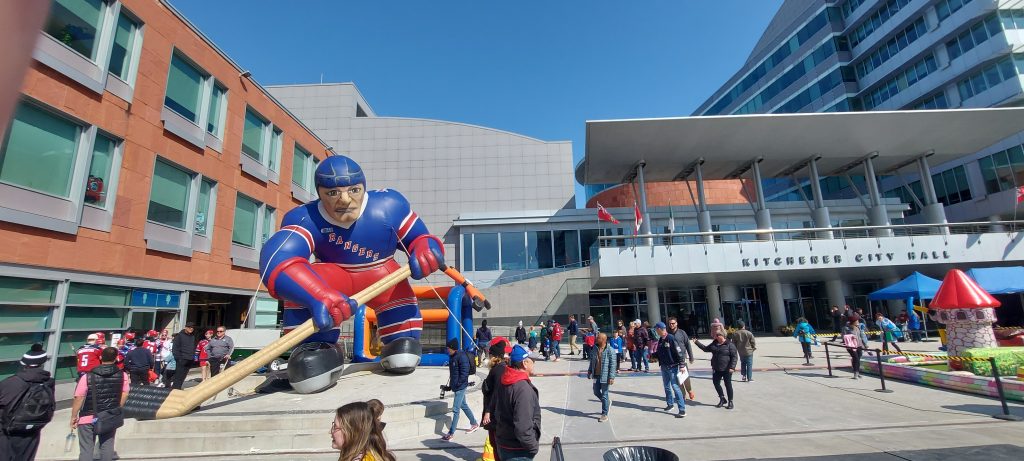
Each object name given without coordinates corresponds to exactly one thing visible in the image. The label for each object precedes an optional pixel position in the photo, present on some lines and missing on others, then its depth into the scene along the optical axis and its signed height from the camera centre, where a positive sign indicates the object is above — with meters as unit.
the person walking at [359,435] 3.23 -0.71
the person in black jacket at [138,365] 9.10 -0.51
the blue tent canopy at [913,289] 18.02 +0.95
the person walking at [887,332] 16.14 -0.61
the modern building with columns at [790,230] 23.22 +5.62
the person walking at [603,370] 8.53 -0.85
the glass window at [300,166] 23.53 +8.39
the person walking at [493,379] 5.62 -0.65
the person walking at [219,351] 11.60 -0.36
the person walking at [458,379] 7.65 -0.82
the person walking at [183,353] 10.46 -0.35
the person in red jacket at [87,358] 7.62 -0.29
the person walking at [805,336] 14.37 -0.59
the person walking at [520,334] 19.89 -0.33
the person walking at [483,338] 16.23 -0.38
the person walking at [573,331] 20.61 -0.29
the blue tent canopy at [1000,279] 17.94 +1.20
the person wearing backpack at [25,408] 5.20 -0.73
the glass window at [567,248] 31.27 +5.06
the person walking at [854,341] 11.80 -0.64
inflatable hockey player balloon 8.30 +1.37
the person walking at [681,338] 9.77 -0.36
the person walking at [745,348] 11.78 -0.73
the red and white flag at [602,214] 25.75 +5.98
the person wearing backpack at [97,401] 6.16 -0.80
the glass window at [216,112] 17.62 +8.46
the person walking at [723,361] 9.07 -0.80
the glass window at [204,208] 16.78 +4.58
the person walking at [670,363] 9.02 -0.80
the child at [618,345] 13.42 -0.65
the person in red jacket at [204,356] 12.23 -0.54
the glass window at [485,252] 31.62 +5.05
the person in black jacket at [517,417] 4.73 -0.93
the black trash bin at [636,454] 3.77 -1.06
